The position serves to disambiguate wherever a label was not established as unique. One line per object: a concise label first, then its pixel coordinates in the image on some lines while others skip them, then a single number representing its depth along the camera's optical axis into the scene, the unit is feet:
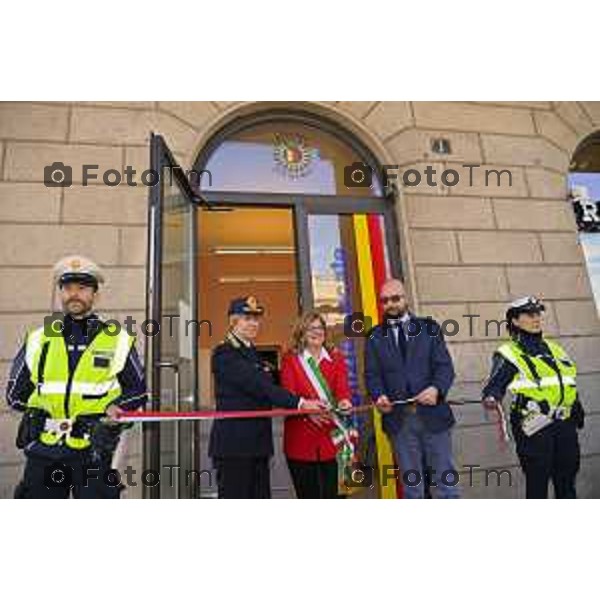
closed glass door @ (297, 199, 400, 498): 15.60
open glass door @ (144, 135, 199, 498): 10.49
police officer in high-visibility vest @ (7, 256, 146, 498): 9.32
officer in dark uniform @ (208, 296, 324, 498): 10.16
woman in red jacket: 10.43
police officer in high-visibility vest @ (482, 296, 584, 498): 11.50
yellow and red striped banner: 15.78
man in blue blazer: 11.37
